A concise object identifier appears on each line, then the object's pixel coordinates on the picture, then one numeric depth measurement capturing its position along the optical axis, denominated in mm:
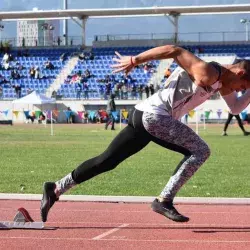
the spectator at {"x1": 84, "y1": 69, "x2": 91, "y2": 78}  53219
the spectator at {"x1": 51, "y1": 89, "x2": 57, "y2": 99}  50962
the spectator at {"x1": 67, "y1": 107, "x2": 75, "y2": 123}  49438
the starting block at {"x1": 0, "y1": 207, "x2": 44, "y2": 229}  7715
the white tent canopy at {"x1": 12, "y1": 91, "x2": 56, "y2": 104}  46969
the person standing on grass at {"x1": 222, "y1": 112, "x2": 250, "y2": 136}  27764
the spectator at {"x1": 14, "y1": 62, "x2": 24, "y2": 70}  55719
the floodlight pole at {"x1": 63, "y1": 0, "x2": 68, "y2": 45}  61844
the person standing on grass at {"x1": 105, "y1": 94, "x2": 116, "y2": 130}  37000
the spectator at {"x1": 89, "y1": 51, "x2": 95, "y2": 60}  54969
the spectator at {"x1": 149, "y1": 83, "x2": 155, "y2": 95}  47256
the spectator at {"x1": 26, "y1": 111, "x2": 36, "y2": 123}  49562
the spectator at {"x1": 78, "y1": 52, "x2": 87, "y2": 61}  55056
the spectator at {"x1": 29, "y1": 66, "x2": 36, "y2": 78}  54444
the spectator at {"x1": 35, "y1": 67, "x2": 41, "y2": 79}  54312
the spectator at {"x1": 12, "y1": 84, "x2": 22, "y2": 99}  52800
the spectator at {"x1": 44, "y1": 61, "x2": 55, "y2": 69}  54812
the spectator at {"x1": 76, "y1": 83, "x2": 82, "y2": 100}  50844
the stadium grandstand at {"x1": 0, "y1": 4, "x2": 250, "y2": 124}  50312
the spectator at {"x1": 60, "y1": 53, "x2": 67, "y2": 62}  55575
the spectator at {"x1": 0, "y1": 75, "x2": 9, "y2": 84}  54594
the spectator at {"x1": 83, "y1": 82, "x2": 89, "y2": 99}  50469
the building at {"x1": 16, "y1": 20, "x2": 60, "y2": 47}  58812
